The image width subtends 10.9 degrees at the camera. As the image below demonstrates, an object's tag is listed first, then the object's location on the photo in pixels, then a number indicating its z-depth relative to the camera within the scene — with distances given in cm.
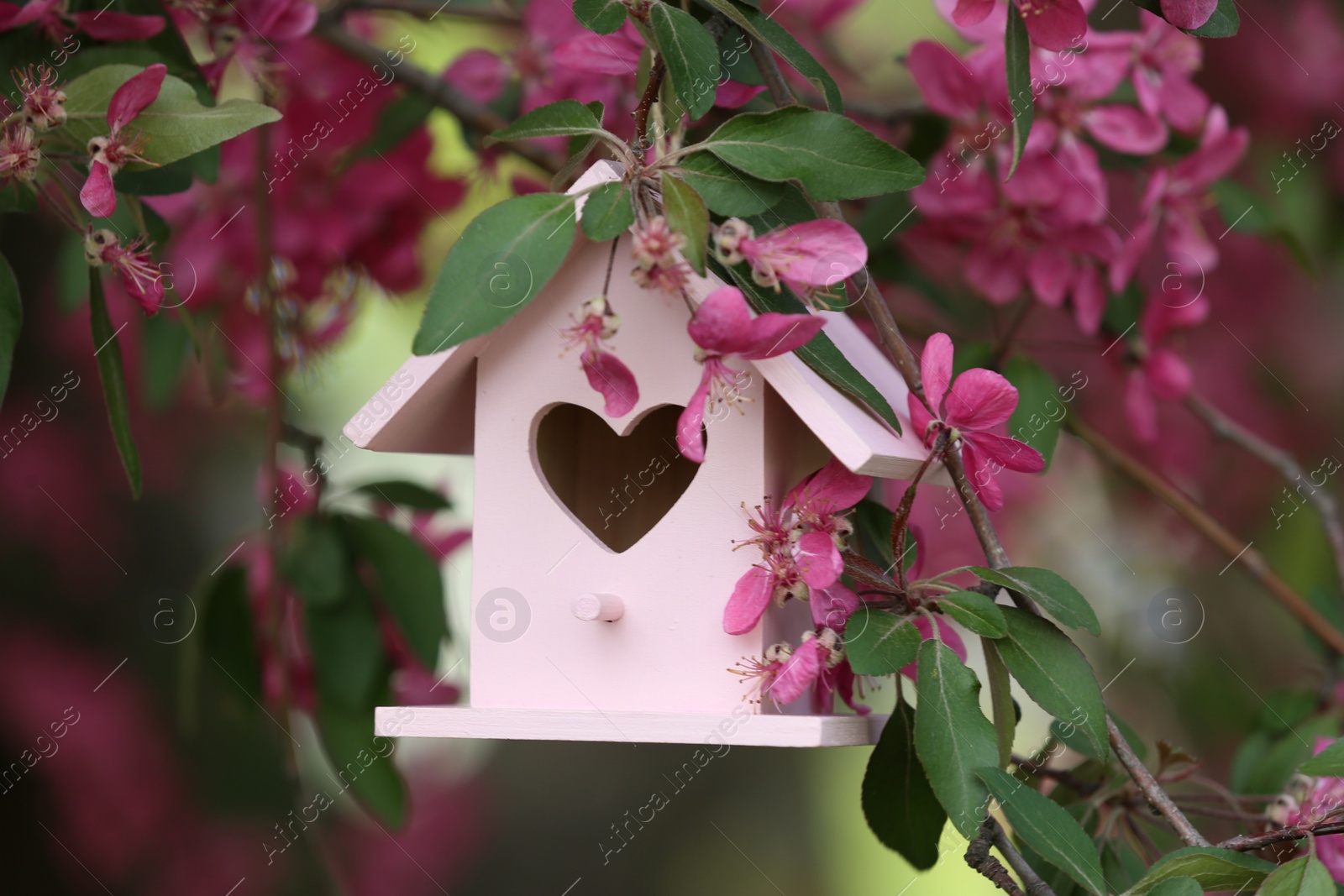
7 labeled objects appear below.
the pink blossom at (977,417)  170
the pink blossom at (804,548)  170
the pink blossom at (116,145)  171
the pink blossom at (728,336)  168
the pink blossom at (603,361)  169
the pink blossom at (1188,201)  186
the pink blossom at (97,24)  177
